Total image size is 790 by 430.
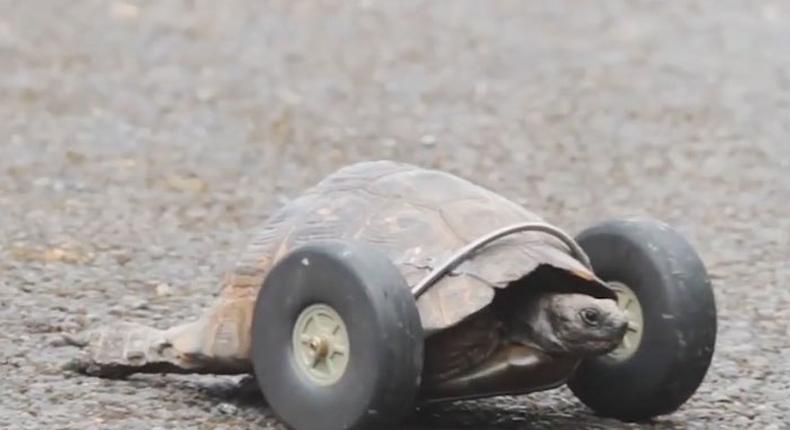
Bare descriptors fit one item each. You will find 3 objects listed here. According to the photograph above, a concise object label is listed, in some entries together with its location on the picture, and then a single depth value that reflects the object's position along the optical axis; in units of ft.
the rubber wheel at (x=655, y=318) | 20.89
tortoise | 19.06
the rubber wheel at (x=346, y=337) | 18.71
